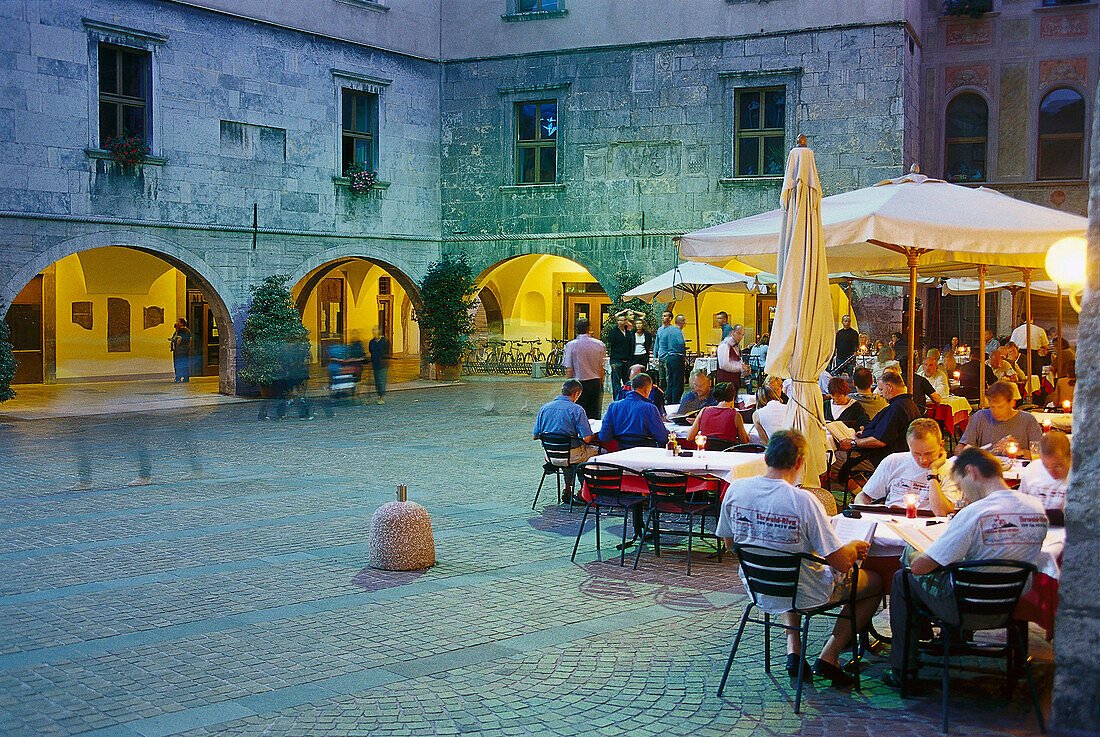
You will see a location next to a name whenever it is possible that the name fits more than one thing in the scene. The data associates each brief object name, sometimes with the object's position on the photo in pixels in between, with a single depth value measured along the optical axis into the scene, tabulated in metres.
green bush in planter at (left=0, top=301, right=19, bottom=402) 17.92
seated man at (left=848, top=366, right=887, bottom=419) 9.95
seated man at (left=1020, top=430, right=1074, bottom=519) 5.86
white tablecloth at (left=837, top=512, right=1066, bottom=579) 4.88
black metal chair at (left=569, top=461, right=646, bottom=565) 8.05
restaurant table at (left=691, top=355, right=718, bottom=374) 19.81
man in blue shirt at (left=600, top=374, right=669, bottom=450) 9.34
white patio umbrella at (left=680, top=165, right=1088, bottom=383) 7.91
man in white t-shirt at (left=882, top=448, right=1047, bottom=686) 4.82
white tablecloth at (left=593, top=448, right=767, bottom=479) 7.80
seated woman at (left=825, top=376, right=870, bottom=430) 9.95
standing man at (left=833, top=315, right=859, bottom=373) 18.39
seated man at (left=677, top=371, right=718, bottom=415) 11.09
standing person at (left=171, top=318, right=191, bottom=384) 25.12
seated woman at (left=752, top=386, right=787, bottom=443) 9.00
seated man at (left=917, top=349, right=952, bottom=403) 12.83
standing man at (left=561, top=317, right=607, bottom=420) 13.38
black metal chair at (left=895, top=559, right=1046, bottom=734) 4.76
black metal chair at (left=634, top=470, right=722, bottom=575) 7.74
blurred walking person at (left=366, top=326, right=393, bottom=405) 20.14
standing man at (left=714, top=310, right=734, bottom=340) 19.61
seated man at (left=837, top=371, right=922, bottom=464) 8.93
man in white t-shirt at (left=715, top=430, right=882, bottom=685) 5.19
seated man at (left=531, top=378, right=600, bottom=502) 9.67
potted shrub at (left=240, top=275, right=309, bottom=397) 21.44
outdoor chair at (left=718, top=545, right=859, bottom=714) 5.14
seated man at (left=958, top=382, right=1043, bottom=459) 8.18
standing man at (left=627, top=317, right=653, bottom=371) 18.67
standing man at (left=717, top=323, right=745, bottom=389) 16.17
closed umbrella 7.28
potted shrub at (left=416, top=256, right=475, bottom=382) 25.28
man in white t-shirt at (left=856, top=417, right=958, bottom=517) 6.51
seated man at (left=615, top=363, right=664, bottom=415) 11.96
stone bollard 7.65
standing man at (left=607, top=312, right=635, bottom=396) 17.03
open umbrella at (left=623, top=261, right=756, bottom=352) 17.33
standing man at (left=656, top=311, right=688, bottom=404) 17.28
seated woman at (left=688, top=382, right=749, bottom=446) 9.35
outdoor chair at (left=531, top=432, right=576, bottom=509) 9.66
